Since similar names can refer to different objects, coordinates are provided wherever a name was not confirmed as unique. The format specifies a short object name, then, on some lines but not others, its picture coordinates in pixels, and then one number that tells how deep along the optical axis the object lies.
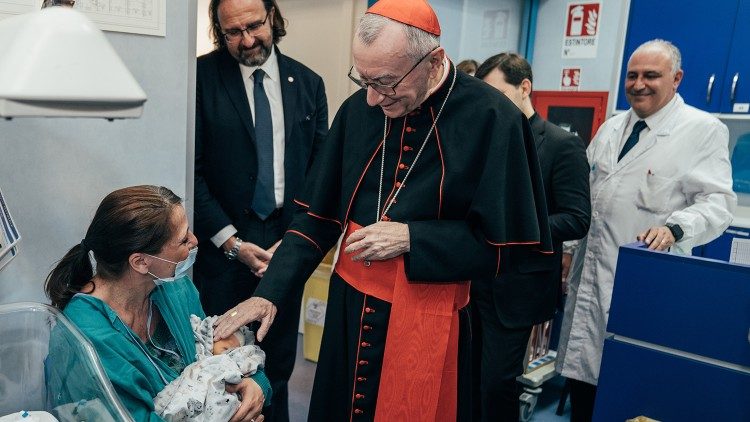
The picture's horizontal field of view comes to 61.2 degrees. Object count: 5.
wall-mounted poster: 1.70
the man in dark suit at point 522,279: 2.38
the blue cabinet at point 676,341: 1.77
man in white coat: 2.49
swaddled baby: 1.39
